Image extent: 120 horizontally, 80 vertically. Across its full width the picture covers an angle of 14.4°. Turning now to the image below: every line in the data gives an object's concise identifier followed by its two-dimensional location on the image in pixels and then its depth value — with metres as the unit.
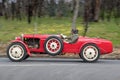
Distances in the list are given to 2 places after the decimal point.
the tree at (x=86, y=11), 27.14
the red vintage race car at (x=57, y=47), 16.36
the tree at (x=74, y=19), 24.88
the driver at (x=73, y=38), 16.55
